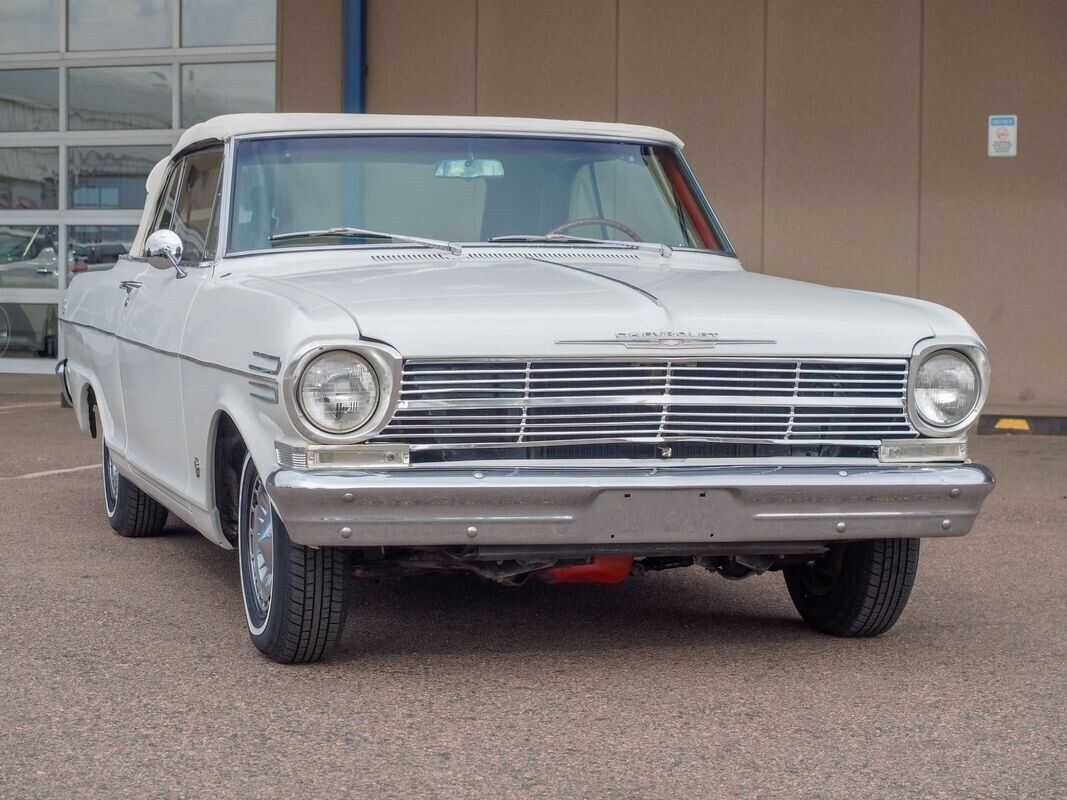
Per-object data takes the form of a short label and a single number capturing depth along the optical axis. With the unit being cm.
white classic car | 404
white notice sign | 1356
